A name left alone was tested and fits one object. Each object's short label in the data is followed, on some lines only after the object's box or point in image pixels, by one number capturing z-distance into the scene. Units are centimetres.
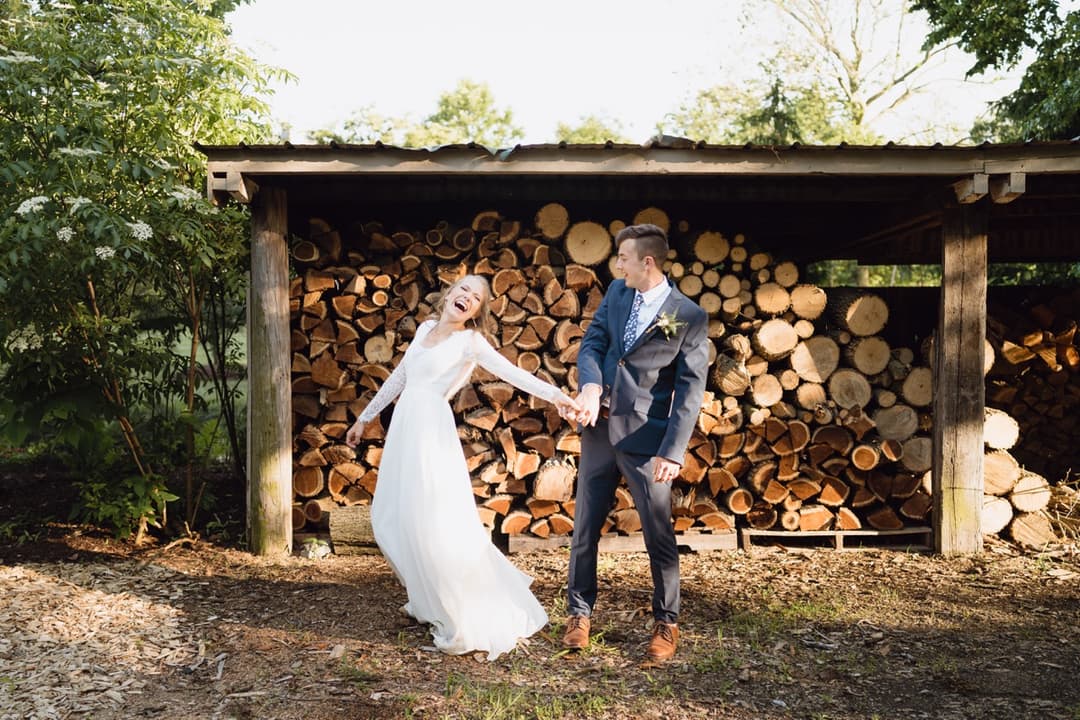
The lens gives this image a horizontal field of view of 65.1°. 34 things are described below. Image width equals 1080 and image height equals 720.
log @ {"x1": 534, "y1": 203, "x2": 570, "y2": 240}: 595
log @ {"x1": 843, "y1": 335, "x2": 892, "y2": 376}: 605
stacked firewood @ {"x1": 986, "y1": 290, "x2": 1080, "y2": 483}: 702
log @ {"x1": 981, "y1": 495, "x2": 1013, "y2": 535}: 598
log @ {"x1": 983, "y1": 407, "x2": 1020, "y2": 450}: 602
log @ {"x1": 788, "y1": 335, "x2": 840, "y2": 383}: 601
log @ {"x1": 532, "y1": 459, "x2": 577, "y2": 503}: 585
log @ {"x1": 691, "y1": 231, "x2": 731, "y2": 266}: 599
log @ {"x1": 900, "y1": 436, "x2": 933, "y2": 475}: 605
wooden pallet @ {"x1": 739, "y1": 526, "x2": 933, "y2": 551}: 601
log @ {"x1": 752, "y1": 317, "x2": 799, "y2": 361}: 594
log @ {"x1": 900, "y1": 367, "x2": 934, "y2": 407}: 611
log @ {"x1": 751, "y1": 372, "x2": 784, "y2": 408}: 596
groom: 383
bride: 398
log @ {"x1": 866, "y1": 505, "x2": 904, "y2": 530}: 607
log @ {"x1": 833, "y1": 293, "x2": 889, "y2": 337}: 604
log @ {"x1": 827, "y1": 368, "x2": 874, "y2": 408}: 604
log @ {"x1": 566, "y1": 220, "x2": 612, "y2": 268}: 598
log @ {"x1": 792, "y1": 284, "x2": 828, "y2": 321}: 599
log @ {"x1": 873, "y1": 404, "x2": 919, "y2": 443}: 609
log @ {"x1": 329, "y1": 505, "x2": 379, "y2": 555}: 579
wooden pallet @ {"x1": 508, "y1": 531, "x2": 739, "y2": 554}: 590
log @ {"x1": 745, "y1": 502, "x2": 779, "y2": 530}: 611
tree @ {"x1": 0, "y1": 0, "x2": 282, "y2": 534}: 504
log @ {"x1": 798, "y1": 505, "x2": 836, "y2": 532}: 606
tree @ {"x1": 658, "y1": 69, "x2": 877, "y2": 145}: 1786
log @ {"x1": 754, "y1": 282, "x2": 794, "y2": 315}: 598
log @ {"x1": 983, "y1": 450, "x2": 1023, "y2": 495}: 598
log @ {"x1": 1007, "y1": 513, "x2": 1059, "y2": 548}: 595
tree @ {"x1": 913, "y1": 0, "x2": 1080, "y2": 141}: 1021
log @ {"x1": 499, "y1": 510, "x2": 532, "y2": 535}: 587
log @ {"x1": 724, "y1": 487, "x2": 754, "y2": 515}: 601
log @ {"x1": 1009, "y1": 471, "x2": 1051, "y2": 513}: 598
